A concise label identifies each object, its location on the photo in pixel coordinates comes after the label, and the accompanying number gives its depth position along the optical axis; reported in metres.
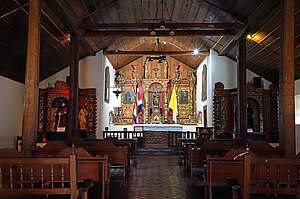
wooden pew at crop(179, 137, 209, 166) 6.78
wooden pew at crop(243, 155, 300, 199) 2.55
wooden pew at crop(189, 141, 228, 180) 5.34
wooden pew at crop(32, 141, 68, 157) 5.05
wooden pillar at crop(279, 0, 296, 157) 5.04
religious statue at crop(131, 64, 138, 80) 17.09
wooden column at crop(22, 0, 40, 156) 5.23
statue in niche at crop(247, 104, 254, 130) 11.11
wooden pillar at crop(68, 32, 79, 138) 8.21
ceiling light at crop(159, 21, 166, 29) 7.47
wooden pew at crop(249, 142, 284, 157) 5.08
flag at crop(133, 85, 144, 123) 15.04
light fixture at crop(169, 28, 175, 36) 8.10
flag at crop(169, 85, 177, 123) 14.88
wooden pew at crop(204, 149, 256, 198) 3.84
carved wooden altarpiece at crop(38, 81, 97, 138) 10.59
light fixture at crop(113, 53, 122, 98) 16.84
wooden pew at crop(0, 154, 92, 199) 2.53
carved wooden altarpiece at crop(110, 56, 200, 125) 16.67
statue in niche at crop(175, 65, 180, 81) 16.92
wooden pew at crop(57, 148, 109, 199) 3.82
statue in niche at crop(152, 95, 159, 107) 17.00
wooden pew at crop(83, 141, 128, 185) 5.43
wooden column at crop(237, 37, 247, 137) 8.23
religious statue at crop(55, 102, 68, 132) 10.49
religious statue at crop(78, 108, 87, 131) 10.98
